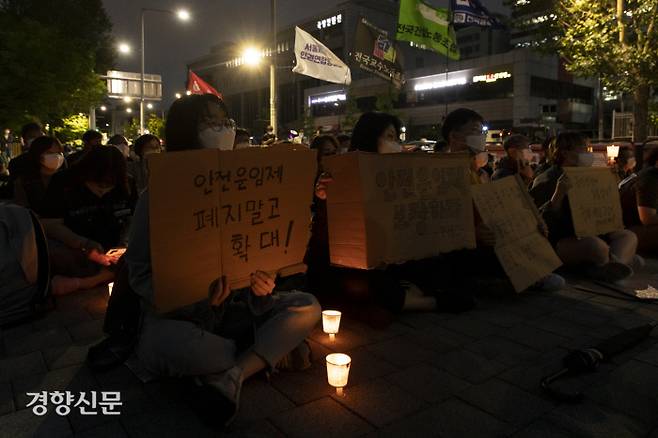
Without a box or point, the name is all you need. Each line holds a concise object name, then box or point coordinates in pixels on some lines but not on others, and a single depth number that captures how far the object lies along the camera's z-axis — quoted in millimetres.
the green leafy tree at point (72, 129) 29312
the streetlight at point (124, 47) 28562
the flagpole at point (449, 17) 13523
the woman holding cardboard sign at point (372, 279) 4012
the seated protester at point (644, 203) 5988
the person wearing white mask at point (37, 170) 5582
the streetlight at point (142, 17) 25155
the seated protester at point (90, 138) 7648
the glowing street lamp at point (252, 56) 16927
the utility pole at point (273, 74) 14922
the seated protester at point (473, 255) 4785
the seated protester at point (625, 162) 8398
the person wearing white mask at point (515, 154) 5875
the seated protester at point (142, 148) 7477
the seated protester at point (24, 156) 5926
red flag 14938
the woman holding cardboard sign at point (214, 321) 2520
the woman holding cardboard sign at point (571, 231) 5332
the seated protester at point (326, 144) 5469
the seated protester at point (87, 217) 4453
